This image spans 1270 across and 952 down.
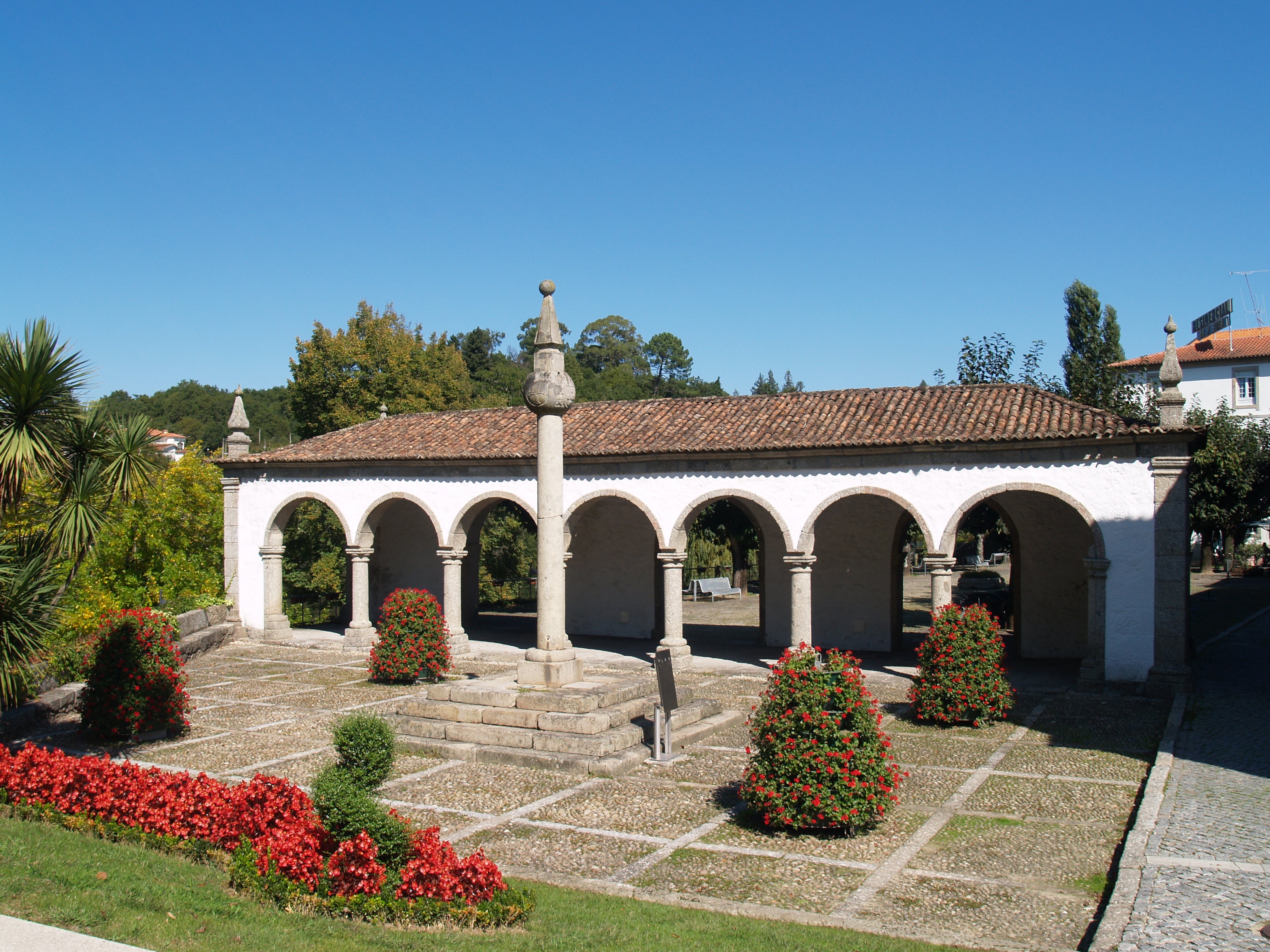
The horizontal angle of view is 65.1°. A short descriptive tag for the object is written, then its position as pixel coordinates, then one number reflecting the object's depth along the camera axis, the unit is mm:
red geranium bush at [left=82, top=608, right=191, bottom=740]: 12031
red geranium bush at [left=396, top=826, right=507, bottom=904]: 6223
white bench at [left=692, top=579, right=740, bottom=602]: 35094
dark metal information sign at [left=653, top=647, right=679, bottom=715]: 11203
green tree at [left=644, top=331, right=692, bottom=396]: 81750
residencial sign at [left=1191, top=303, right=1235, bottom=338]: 47031
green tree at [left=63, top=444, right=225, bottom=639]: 22312
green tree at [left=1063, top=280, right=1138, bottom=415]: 36656
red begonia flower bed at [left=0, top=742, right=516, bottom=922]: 6309
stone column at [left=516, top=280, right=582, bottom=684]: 12594
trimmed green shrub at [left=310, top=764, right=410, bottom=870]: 6605
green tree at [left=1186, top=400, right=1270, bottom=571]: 29297
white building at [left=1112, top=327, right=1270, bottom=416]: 47844
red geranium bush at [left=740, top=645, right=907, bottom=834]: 8531
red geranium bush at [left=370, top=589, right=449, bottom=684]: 16781
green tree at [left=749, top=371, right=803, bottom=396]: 91375
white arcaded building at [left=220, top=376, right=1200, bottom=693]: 15586
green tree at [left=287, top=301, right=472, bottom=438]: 39781
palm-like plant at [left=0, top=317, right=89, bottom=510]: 8562
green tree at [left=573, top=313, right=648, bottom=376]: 81000
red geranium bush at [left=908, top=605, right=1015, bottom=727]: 13195
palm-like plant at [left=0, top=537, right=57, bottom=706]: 8922
